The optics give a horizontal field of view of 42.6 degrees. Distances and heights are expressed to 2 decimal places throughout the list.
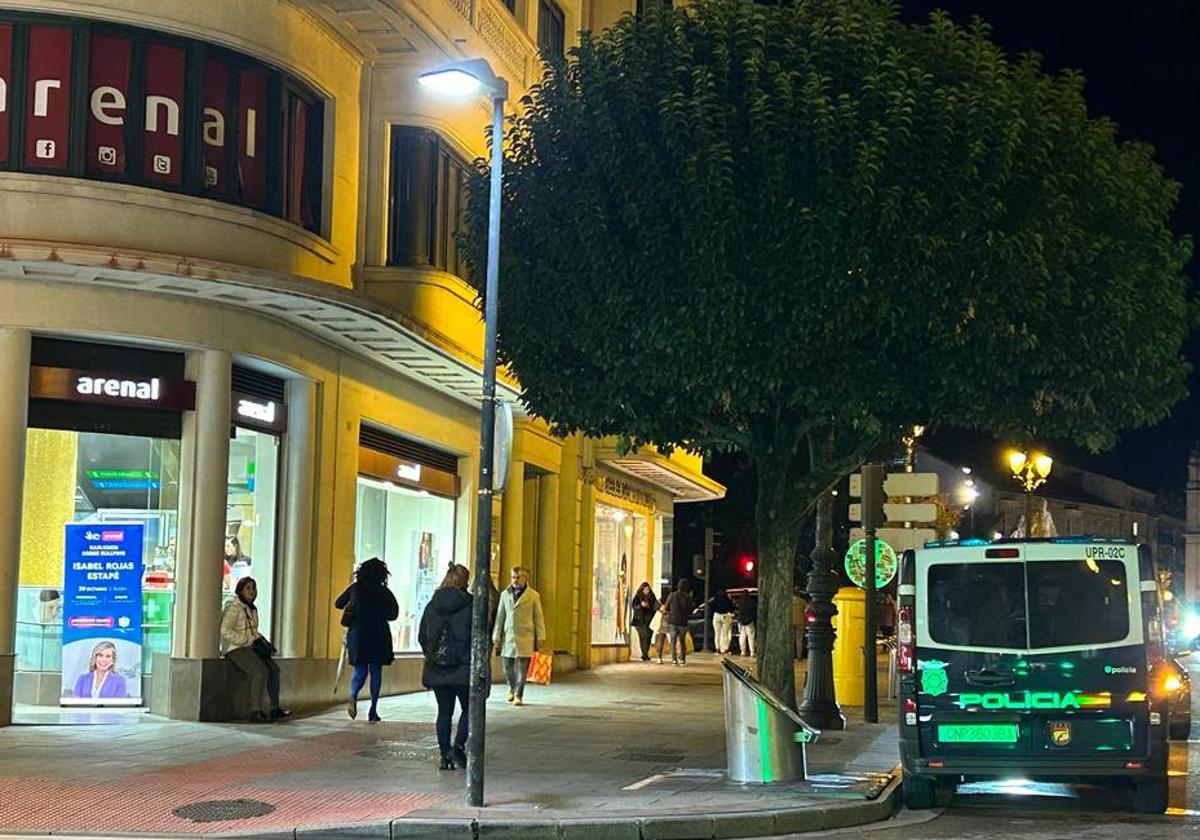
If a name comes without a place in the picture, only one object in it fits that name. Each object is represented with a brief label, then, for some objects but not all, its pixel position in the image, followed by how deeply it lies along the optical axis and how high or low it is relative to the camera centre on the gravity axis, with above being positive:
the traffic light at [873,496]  18.33 +1.32
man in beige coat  20.44 -0.33
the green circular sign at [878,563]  20.09 +0.60
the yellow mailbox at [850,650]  21.11 -0.59
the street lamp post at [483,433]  10.99 +1.25
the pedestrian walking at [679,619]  31.97 -0.27
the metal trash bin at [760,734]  12.36 -1.02
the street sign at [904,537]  18.53 +0.85
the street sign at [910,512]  18.39 +1.13
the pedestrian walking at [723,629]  37.78 -0.56
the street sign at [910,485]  18.23 +1.45
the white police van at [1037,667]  11.32 -0.43
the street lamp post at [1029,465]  28.73 +2.74
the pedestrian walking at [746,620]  34.97 -0.31
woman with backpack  13.04 -0.42
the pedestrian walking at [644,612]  32.66 -0.13
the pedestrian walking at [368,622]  16.84 -0.20
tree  13.80 +3.33
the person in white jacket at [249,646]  16.38 -0.46
